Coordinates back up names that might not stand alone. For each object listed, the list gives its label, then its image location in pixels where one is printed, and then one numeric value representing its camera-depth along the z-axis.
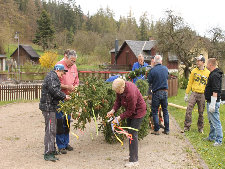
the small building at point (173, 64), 44.02
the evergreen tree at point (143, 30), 79.45
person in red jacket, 4.55
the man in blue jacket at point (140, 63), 7.98
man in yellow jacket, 7.02
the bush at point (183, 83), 22.25
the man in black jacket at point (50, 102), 4.99
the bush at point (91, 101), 4.89
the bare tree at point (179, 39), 25.56
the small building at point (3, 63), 46.91
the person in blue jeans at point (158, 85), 6.83
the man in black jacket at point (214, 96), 6.07
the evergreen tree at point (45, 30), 65.00
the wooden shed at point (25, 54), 55.88
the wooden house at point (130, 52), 45.78
